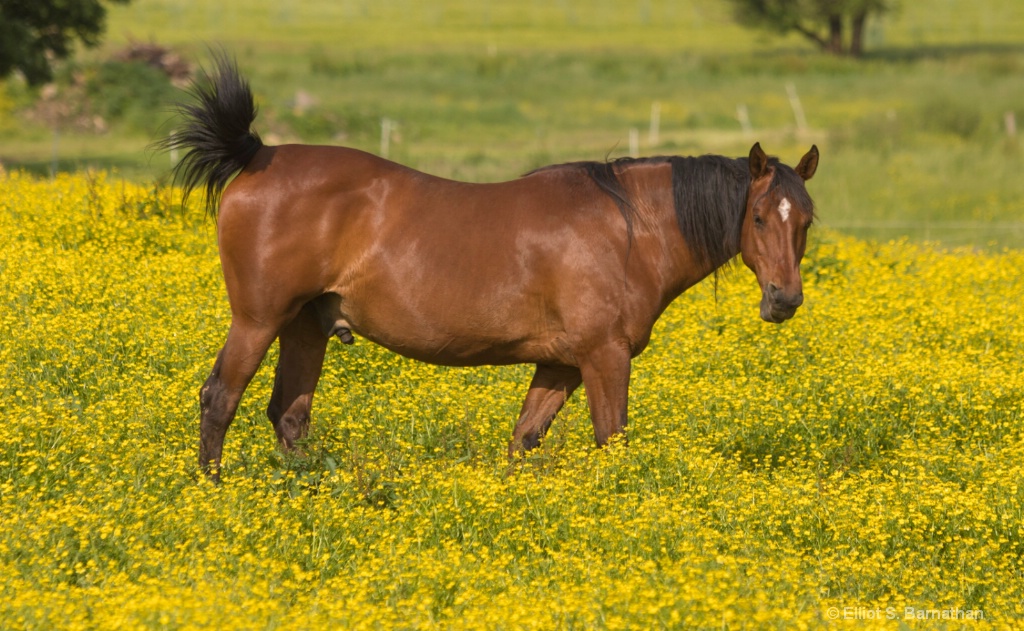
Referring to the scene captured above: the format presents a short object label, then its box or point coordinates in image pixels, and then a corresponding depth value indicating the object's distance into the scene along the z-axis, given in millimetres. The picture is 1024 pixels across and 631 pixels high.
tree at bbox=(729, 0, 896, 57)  116812
